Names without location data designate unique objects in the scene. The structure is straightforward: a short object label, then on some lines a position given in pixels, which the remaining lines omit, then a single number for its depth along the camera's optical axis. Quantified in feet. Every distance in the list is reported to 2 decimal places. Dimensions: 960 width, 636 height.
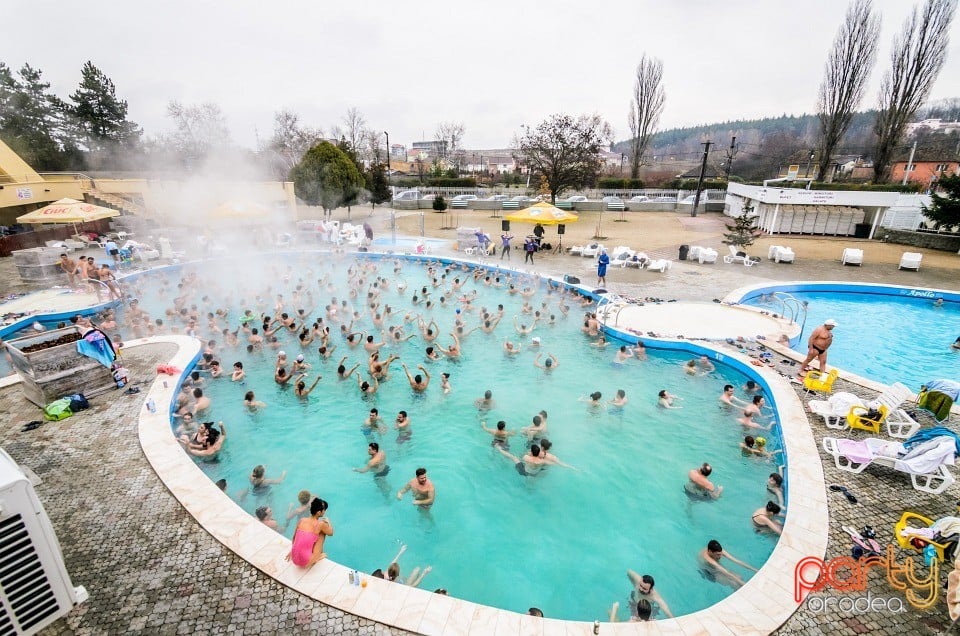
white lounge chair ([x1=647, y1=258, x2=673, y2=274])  57.53
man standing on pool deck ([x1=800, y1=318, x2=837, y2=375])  28.55
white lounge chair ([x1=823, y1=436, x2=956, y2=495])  19.10
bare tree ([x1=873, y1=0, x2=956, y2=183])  86.43
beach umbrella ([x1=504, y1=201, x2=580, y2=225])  64.90
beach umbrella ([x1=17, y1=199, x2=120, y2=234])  52.34
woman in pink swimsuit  15.33
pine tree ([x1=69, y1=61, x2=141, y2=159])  119.73
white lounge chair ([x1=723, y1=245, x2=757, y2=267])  61.05
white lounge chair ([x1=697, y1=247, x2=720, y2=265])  62.44
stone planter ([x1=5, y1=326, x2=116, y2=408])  24.44
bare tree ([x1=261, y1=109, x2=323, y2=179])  168.44
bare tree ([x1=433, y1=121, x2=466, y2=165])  262.47
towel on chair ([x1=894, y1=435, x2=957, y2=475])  18.98
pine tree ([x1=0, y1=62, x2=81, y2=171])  103.24
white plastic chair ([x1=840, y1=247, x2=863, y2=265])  59.88
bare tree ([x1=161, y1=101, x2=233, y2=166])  150.41
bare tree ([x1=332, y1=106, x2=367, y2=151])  200.95
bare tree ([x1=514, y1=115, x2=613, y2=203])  98.48
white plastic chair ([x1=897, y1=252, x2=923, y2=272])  57.36
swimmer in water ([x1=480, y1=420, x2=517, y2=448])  26.37
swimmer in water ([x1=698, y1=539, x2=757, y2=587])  17.93
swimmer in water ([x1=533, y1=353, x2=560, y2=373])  35.35
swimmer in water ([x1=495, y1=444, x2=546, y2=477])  24.22
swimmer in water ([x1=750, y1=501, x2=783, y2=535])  19.08
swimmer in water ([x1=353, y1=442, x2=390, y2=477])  24.55
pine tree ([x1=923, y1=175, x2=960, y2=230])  64.03
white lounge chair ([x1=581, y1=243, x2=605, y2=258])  66.23
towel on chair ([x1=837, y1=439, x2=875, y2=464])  20.71
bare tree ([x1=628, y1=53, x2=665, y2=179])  141.69
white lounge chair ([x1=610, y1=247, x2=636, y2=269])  61.18
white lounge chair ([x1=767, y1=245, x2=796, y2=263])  61.46
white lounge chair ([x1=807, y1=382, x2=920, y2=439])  23.91
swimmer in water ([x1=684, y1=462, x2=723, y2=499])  22.65
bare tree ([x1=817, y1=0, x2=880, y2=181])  96.22
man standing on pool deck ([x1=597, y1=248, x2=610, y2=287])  49.55
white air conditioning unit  11.61
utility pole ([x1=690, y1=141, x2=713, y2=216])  100.53
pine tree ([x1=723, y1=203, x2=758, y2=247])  64.75
